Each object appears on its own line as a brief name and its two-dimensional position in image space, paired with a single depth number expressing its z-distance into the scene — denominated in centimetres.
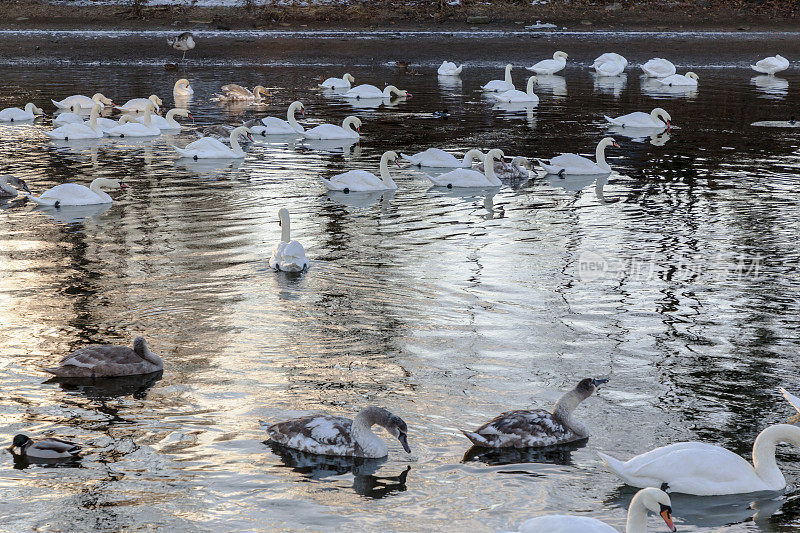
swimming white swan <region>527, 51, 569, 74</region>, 4197
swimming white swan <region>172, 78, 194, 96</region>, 3512
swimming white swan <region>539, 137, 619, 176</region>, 2227
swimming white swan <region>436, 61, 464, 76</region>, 4103
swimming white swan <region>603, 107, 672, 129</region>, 2861
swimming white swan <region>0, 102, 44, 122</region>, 2970
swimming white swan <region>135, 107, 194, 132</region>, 2809
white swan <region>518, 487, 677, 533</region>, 719
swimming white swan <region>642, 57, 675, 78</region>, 3988
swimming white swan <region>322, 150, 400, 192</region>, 2062
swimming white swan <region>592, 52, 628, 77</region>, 4128
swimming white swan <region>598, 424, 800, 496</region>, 861
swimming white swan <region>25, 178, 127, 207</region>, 1950
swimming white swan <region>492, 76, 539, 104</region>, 3375
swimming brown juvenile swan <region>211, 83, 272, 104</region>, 3359
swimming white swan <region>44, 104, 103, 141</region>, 2672
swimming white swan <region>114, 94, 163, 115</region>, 3121
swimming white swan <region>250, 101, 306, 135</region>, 2788
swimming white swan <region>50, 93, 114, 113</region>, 3152
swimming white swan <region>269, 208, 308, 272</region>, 1469
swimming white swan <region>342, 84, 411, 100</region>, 3531
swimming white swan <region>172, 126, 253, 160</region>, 2428
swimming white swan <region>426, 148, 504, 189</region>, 2133
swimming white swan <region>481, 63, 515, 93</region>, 3622
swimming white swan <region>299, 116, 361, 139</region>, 2667
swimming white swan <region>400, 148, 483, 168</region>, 2302
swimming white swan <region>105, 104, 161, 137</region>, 2767
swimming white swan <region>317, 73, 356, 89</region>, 3719
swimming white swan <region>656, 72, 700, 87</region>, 3869
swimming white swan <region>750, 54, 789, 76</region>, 4128
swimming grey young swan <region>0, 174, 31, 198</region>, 2000
